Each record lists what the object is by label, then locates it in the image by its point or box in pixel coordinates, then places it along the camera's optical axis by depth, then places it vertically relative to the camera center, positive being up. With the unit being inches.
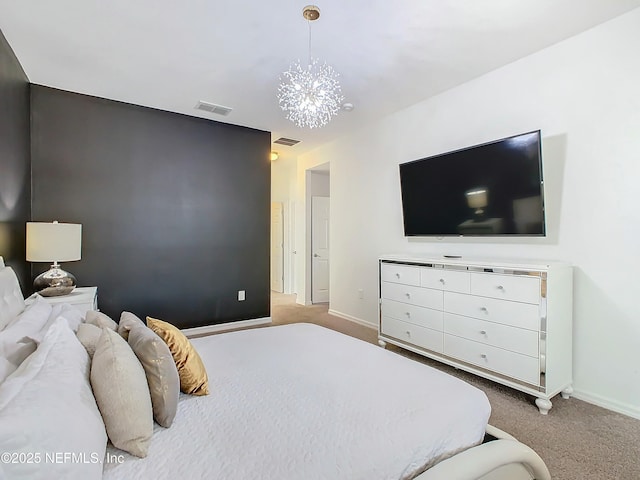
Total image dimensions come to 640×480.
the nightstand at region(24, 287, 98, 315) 108.5 -19.2
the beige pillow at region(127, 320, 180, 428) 46.8 -19.6
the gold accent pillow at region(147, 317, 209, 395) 55.6 -20.8
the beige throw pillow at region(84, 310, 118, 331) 61.5 -15.0
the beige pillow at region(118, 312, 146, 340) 57.9 -15.0
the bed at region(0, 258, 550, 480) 32.0 -26.0
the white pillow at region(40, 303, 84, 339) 60.8 -14.5
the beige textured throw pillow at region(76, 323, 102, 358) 50.6 -15.1
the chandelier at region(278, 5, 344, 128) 99.1 +48.6
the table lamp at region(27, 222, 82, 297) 108.2 -2.8
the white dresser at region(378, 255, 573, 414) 92.6 -25.4
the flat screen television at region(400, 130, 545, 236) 103.1 +17.5
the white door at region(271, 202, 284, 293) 300.8 -10.9
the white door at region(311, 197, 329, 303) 246.7 -6.9
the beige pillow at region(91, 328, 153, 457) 40.4 -20.0
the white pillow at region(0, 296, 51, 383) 42.6 -14.2
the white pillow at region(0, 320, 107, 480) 27.2 -16.6
